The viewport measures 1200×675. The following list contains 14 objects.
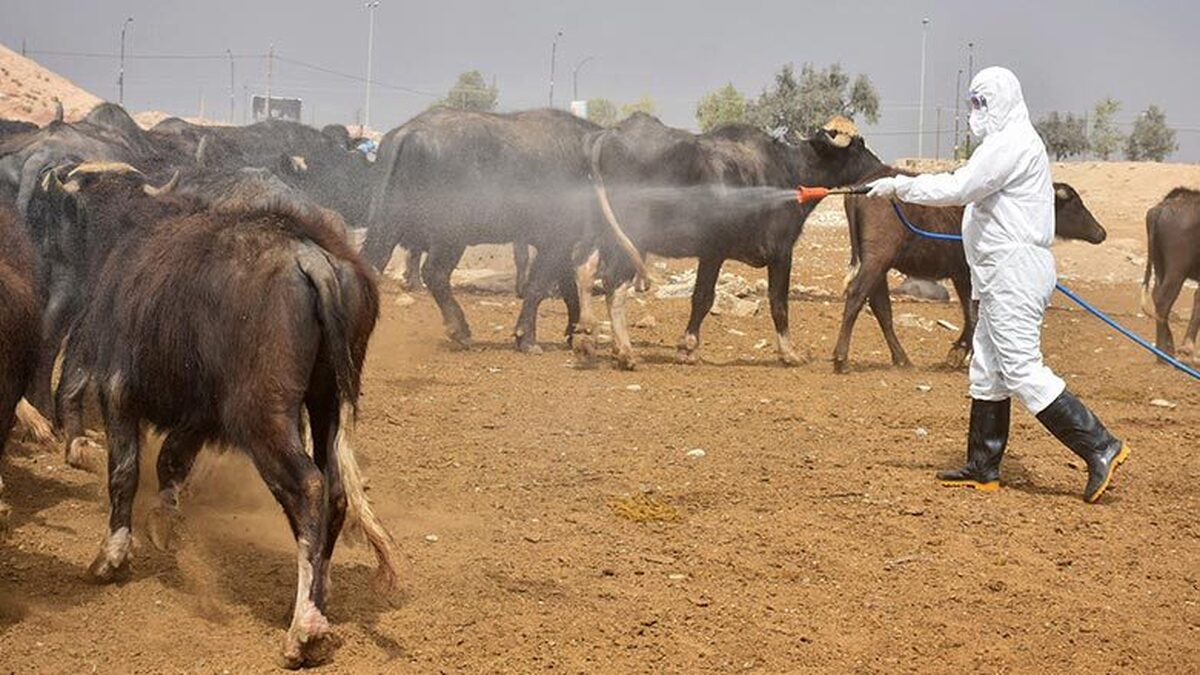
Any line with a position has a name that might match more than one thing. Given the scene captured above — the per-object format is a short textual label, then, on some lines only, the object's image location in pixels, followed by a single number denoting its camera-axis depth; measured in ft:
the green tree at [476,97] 156.87
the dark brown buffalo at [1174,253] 50.93
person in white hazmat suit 27.14
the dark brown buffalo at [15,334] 19.66
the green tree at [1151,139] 219.20
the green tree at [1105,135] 222.69
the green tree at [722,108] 180.14
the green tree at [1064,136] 211.82
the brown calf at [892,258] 44.86
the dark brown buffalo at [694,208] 44.73
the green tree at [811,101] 161.07
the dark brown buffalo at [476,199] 46.60
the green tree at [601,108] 197.77
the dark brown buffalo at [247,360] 17.89
